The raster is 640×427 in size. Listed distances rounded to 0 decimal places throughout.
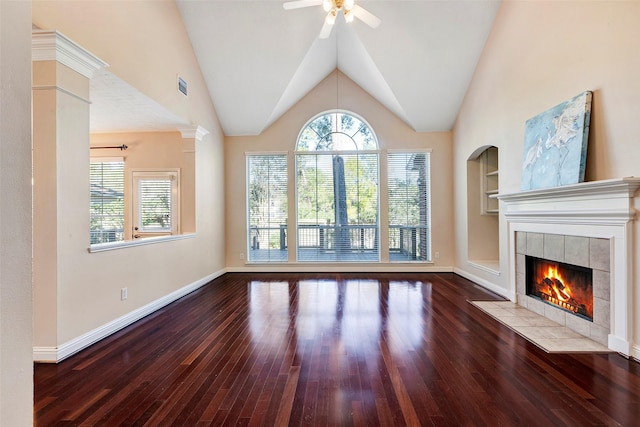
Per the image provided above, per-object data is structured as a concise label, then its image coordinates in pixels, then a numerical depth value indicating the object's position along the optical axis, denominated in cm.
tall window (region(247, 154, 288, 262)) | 634
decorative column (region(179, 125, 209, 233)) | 498
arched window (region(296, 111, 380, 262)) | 627
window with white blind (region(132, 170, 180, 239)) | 523
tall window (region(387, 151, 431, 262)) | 623
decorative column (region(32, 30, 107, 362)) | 248
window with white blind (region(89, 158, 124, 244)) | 548
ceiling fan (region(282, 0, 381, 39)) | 309
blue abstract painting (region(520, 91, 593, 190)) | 292
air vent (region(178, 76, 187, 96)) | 445
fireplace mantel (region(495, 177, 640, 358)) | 248
